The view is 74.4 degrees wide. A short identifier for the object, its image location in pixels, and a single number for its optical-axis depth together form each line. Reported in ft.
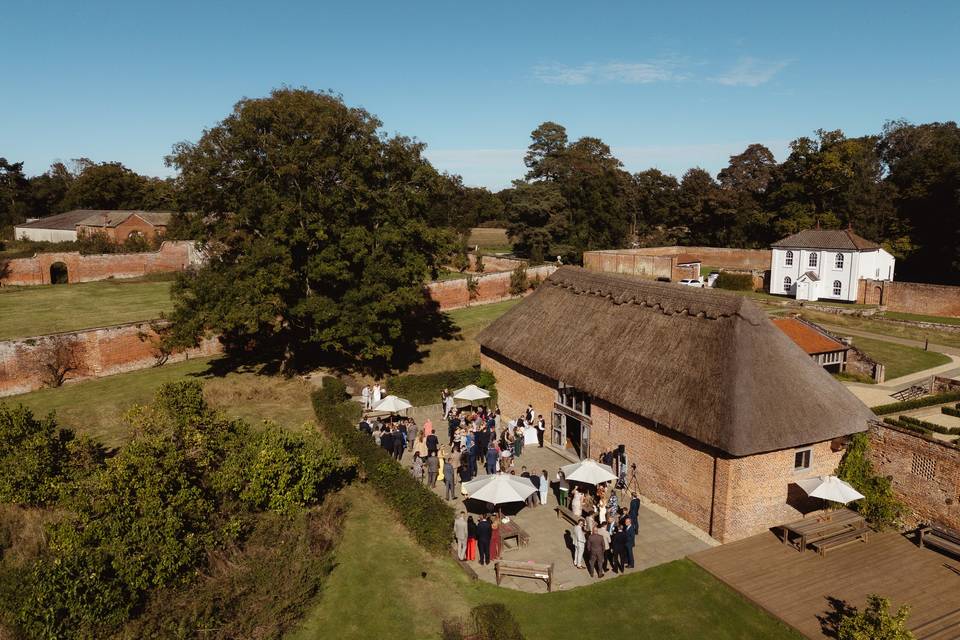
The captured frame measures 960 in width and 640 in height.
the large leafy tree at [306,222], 89.10
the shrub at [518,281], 171.94
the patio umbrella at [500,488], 54.34
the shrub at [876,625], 36.86
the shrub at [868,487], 56.59
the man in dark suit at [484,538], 50.90
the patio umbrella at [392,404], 80.28
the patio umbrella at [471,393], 86.48
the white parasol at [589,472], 58.23
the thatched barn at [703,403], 53.98
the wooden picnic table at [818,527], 52.75
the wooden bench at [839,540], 52.34
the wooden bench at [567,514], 57.36
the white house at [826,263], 168.76
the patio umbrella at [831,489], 52.65
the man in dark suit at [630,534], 50.26
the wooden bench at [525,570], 47.78
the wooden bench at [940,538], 50.96
